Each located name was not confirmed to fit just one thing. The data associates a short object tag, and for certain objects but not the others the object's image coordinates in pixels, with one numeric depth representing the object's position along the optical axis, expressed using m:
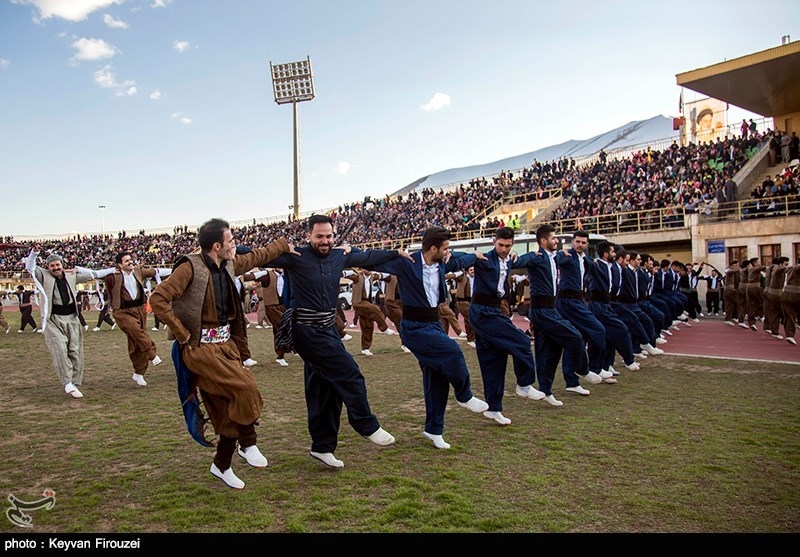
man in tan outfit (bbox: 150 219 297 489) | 4.54
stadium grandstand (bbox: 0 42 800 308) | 24.73
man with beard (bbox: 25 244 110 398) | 8.61
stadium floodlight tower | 50.16
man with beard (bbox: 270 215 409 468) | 5.10
